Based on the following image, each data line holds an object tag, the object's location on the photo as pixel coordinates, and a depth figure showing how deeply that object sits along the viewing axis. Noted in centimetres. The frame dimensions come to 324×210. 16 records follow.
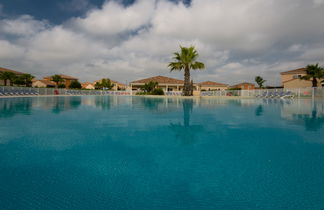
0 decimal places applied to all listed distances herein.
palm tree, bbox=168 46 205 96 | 2709
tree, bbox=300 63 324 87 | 2836
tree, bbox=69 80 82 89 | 5562
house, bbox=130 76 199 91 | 4278
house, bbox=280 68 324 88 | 3631
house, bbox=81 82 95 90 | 8819
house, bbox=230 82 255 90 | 6386
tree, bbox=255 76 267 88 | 6566
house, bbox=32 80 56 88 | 6303
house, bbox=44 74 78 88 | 7189
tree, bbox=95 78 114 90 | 6168
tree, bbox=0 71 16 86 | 3803
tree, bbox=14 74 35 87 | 4062
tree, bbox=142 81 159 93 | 3667
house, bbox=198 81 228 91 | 6195
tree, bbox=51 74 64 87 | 5300
